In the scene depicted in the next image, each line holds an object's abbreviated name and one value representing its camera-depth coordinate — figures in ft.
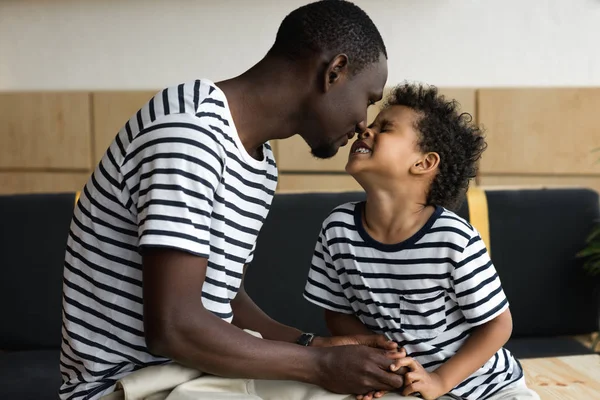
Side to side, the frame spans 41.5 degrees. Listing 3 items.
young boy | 5.05
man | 4.04
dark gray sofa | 7.89
